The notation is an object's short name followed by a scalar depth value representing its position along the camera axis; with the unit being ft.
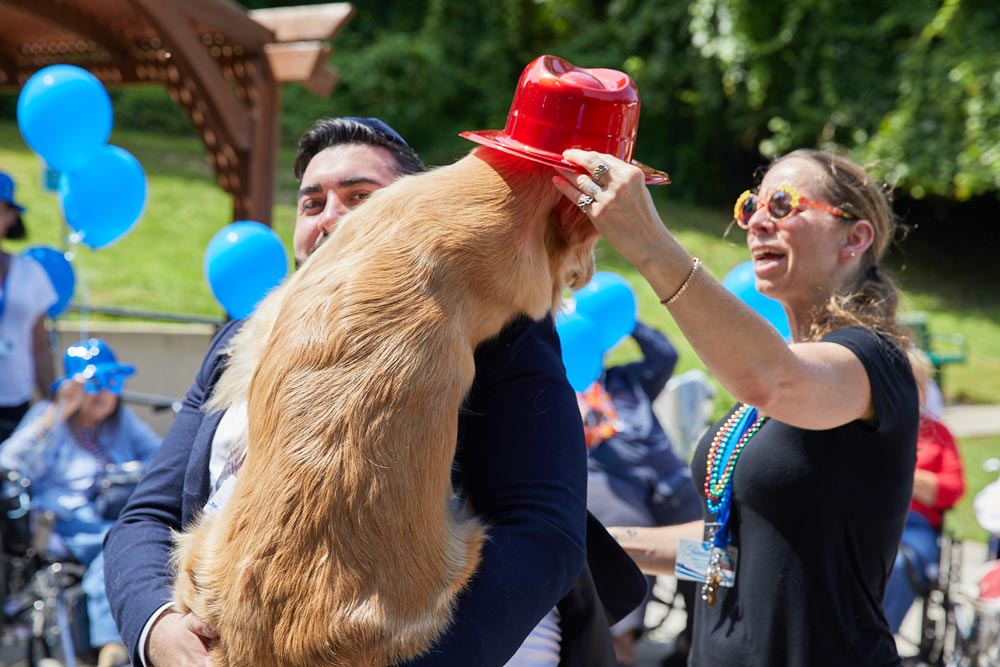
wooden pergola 18.12
